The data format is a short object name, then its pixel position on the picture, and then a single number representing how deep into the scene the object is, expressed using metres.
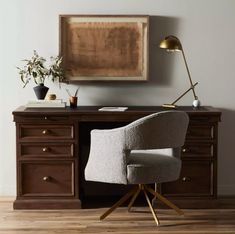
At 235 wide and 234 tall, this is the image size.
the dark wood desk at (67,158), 4.31
